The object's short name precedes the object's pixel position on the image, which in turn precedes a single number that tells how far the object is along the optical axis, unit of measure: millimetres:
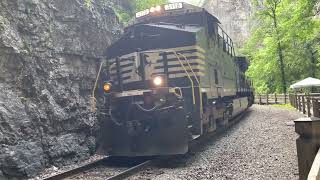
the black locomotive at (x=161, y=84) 5448
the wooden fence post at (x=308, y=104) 10001
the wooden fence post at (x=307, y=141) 2137
